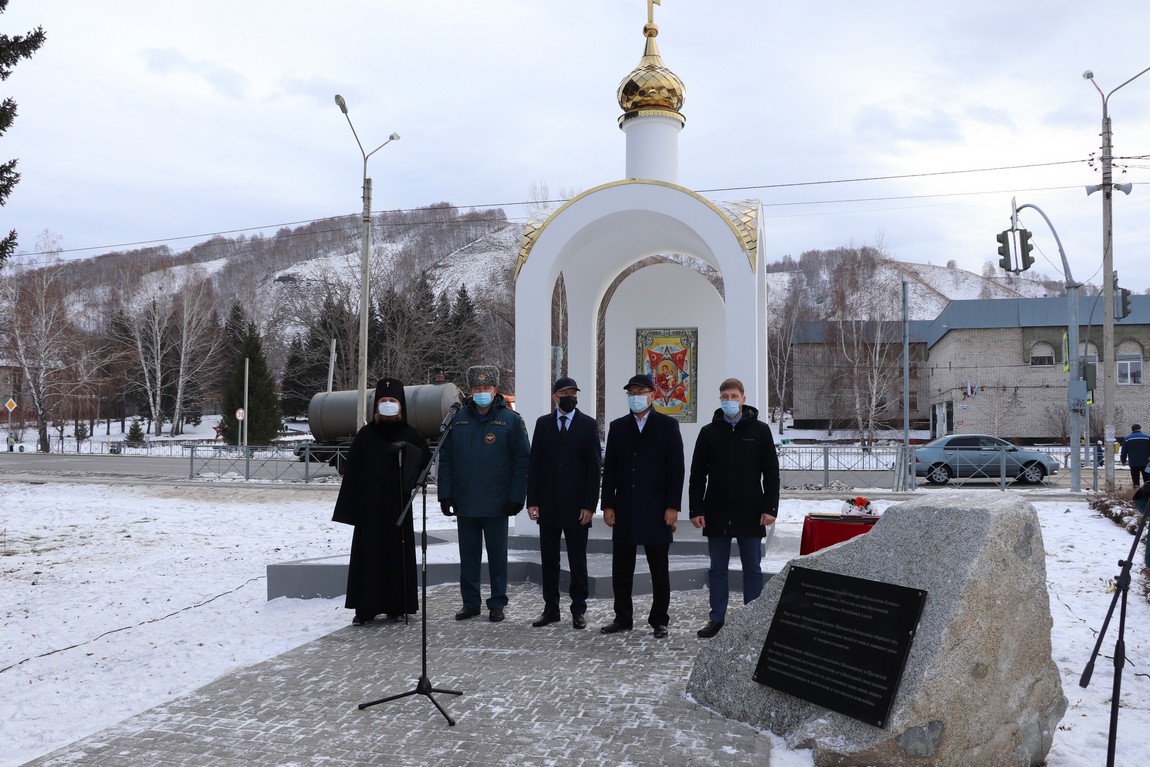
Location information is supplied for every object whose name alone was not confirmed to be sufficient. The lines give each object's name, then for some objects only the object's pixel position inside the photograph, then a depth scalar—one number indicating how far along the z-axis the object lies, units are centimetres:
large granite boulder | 373
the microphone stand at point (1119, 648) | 350
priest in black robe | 642
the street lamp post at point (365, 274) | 1892
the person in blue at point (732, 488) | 582
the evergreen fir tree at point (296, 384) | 4706
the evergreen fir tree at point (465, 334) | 4116
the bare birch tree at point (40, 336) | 3834
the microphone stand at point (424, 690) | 440
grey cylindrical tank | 2450
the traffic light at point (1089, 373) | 1814
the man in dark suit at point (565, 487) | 628
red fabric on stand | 654
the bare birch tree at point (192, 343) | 4625
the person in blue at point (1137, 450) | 1268
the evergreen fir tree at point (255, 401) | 3753
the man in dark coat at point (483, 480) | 646
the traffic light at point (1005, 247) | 1800
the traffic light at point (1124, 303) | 1834
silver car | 2020
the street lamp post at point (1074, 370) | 1795
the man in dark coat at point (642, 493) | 601
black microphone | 524
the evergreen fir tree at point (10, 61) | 908
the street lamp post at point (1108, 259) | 1770
